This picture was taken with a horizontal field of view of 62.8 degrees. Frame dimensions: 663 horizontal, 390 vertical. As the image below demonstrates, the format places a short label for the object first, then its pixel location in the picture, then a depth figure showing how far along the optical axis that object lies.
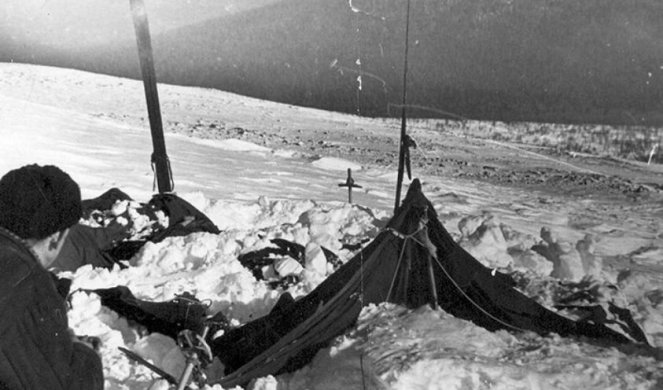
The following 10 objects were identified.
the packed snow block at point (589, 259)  5.94
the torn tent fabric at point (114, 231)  5.49
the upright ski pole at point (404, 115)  6.23
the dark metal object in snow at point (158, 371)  3.20
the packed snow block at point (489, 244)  6.06
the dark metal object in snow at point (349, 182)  9.03
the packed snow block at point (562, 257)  5.76
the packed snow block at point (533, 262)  5.87
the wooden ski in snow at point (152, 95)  8.36
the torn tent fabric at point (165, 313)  3.92
